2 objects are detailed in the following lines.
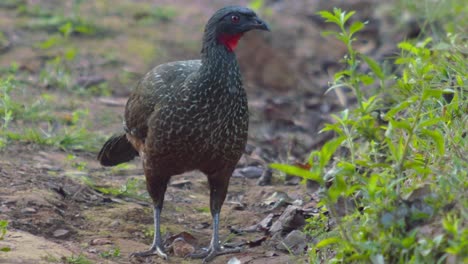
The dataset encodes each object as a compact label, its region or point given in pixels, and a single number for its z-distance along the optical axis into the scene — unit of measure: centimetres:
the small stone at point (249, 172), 1460
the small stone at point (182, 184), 1381
